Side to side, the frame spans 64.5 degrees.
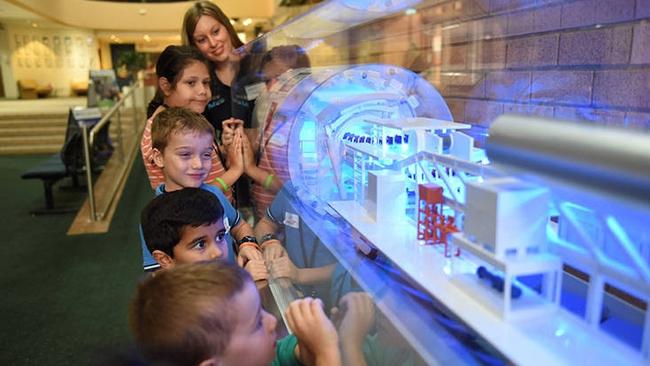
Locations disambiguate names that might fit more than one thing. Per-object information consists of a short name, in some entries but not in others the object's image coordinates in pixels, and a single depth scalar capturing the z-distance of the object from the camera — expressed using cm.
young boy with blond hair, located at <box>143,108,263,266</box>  162
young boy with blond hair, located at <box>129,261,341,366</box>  82
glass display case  58
